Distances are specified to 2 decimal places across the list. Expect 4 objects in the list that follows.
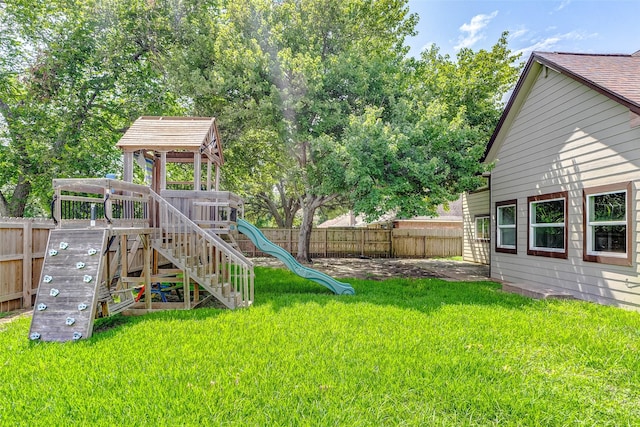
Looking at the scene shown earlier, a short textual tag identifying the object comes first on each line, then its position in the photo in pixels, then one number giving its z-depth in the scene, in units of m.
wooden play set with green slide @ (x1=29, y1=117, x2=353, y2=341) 4.38
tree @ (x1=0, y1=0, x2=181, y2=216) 10.53
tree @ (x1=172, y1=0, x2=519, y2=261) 8.65
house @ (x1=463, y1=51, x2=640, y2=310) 5.76
